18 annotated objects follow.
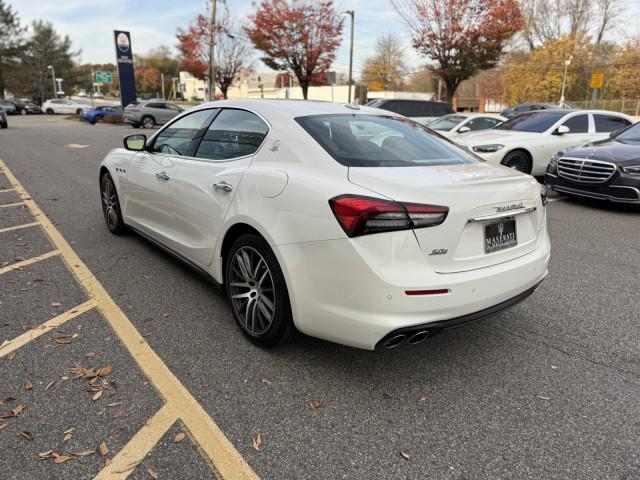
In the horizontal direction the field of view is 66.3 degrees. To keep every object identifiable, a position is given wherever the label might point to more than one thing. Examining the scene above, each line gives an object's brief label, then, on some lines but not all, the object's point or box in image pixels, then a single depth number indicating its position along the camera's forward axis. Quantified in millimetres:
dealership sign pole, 31719
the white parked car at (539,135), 9016
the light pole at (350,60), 33156
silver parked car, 27297
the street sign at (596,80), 24389
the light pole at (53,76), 63950
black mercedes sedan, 7023
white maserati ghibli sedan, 2414
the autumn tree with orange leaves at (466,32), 22188
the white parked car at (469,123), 11836
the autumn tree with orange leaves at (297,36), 31297
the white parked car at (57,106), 46062
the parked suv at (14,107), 43000
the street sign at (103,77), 48525
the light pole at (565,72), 43312
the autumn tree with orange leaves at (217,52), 36719
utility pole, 26372
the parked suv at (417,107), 15984
